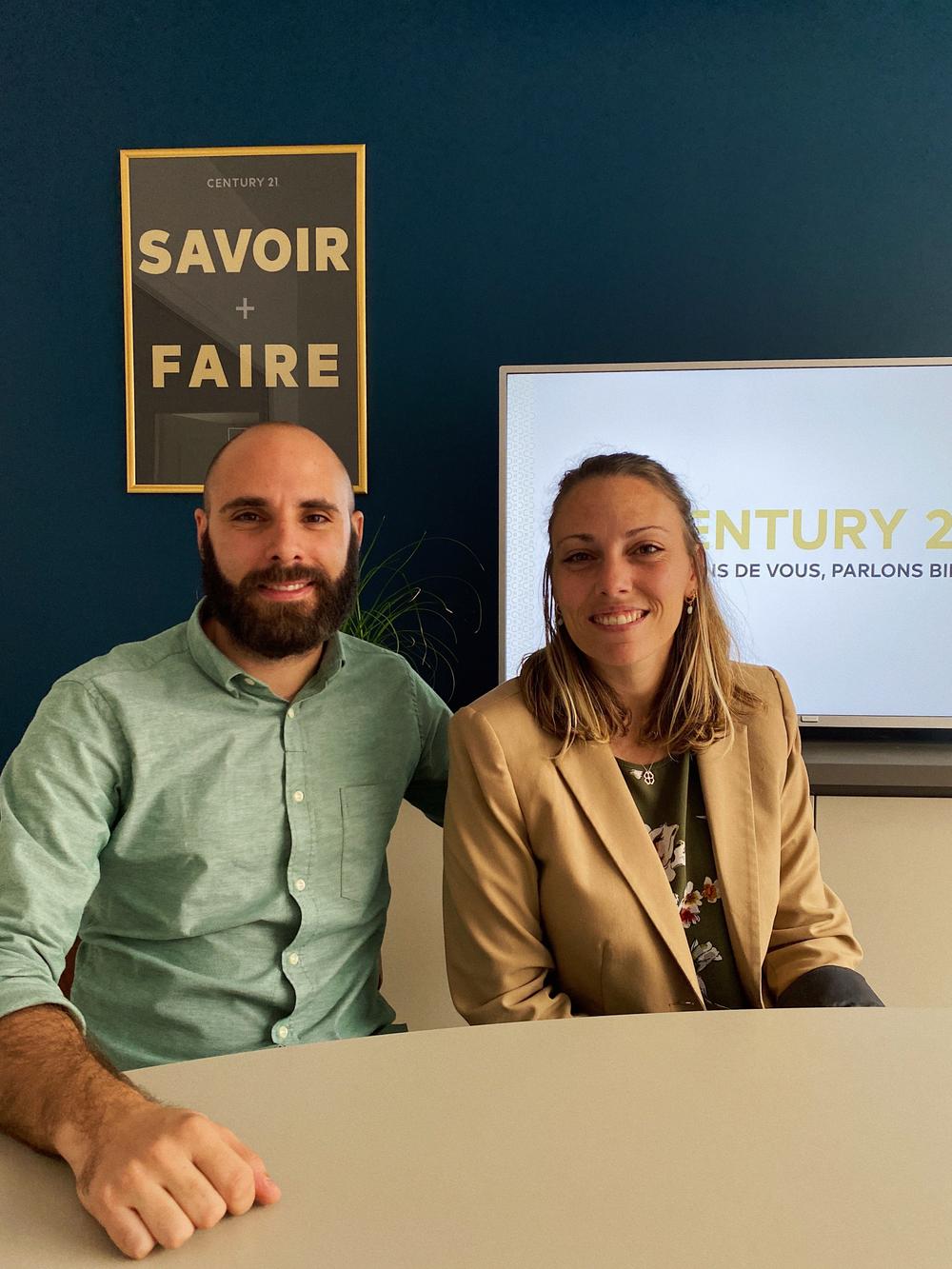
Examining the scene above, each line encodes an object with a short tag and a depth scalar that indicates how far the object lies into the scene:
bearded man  1.40
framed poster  3.18
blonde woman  1.50
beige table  0.70
